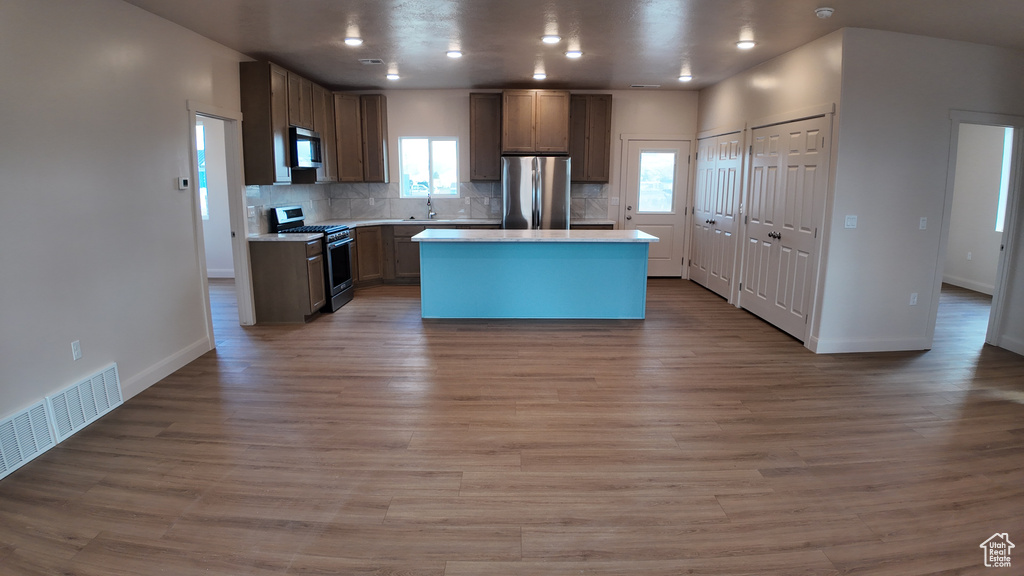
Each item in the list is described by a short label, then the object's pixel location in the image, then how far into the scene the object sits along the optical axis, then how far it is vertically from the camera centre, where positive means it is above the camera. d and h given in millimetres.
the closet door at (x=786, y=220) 4676 -184
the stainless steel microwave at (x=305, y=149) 5691 +571
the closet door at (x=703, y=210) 7125 -127
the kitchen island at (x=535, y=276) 5531 -772
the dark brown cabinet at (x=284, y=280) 5457 -802
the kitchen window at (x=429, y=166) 7727 +495
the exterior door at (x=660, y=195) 7754 +85
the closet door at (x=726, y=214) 6340 -164
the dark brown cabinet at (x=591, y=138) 7414 +863
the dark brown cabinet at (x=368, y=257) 7160 -749
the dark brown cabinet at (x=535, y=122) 7105 +1035
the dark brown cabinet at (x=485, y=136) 7320 +873
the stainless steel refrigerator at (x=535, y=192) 7086 +116
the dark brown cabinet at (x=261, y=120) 5168 +771
